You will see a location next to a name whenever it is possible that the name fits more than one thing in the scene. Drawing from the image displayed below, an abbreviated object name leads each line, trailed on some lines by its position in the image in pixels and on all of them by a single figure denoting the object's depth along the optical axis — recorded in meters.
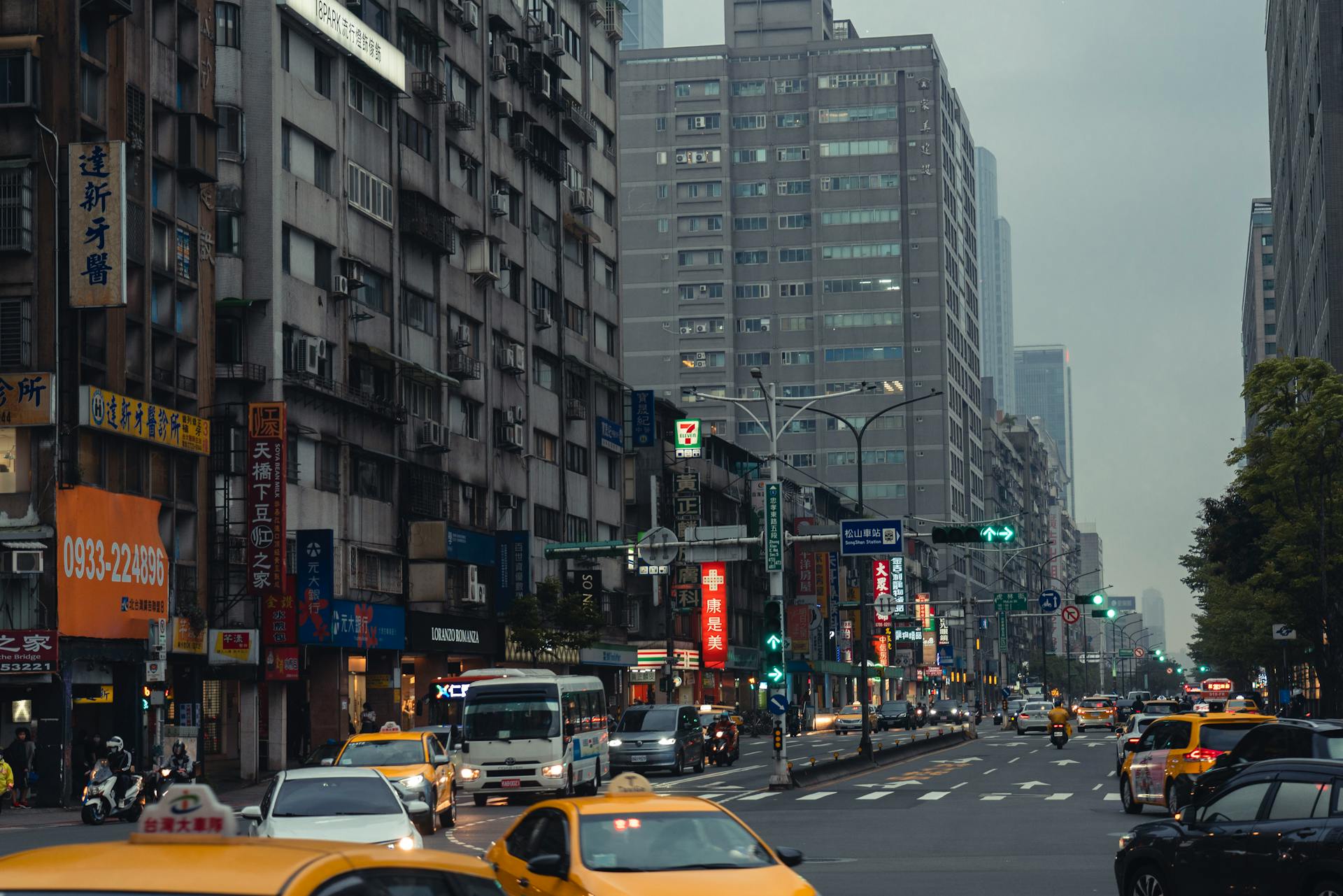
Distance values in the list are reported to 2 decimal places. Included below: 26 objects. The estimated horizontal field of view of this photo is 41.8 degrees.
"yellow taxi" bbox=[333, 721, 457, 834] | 27.94
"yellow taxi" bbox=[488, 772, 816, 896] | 12.27
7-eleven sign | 78.26
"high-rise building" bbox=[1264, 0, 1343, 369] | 78.56
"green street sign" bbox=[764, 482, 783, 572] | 43.34
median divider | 41.75
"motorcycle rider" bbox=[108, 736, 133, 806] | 34.97
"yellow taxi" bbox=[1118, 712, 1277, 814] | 27.66
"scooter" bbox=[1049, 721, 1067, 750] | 64.31
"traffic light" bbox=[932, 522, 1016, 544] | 49.59
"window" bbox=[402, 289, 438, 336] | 61.38
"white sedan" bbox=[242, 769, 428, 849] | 19.47
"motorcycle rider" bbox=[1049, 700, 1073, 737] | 64.56
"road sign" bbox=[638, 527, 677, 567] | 47.41
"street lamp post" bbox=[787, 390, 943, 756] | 50.56
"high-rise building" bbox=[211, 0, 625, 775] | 51.59
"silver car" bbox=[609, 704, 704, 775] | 48.56
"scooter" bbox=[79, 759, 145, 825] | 33.47
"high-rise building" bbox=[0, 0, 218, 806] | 40.44
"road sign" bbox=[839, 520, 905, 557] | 45.78
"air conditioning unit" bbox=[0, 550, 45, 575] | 39.84
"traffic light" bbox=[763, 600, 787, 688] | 40.06
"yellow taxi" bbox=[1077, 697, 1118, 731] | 86.94
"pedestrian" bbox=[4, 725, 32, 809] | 39.72
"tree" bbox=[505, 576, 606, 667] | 64.75
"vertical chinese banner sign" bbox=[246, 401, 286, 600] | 46.84
